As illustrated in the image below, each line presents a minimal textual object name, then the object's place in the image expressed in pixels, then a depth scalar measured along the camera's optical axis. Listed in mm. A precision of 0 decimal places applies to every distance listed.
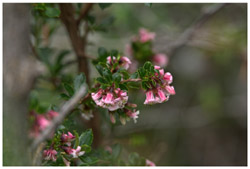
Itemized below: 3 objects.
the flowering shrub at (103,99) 984
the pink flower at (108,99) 977
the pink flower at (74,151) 984
